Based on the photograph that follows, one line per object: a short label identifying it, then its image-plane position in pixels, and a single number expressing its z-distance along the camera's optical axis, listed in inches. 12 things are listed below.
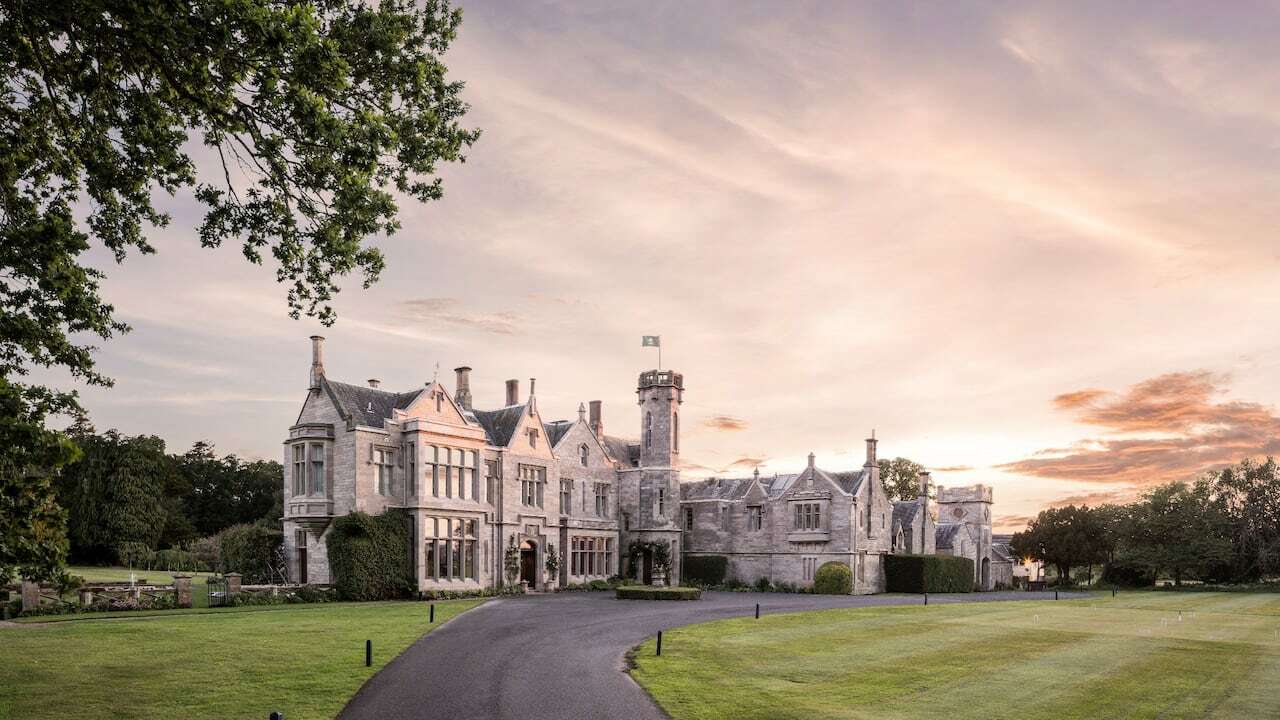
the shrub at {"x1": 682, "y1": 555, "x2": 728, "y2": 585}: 2393.0
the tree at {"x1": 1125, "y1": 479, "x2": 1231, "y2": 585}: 2987.2
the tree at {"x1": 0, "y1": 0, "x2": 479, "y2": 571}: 449.4
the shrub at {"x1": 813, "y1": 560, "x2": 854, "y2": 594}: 2139.5
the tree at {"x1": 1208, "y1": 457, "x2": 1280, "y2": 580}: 3045.8
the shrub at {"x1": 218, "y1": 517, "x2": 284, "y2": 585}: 1686.8
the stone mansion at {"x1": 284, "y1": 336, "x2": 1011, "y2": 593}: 1652.3
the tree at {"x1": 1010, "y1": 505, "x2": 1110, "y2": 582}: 3339.1
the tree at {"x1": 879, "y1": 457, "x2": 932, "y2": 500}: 3916.3
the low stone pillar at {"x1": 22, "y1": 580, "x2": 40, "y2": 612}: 1142.3
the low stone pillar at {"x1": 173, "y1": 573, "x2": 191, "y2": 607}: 1294.3
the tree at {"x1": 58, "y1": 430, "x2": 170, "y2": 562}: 2957.7
